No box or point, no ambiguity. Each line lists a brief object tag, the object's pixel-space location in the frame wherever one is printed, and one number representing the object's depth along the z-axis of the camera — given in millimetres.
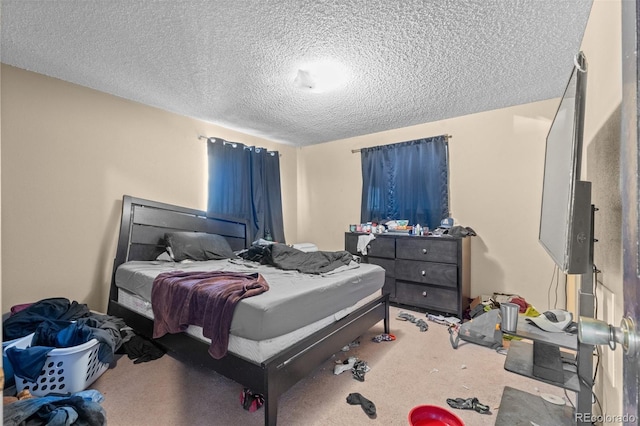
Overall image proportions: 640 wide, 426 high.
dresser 3178
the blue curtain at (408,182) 3730
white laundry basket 1741
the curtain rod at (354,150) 4472
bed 1588
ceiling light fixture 2419
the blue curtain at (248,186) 3873
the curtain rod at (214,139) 3791
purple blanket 1672
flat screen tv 936
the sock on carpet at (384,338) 2643
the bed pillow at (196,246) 3002
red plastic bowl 1449
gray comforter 2578
